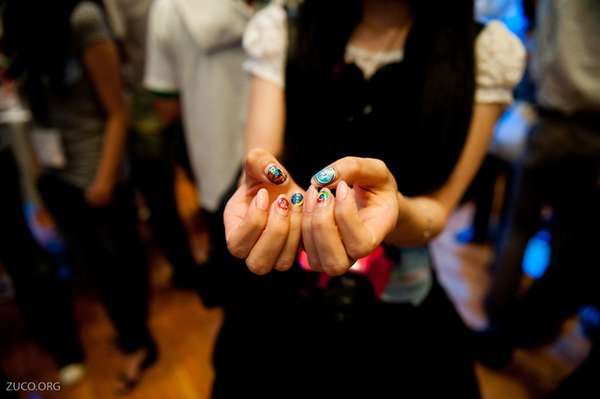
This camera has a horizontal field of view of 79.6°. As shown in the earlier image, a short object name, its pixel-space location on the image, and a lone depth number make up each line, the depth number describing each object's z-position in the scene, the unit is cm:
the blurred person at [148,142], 136
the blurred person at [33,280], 105
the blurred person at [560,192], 91
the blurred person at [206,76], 89
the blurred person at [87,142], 91
